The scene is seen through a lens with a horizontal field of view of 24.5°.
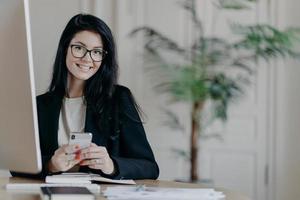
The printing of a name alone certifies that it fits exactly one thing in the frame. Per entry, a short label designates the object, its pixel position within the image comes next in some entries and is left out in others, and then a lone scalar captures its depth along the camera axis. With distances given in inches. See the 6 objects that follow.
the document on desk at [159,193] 69.4
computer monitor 64.8
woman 94.5
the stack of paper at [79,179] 78.3
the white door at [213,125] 148.7
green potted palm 137.6
